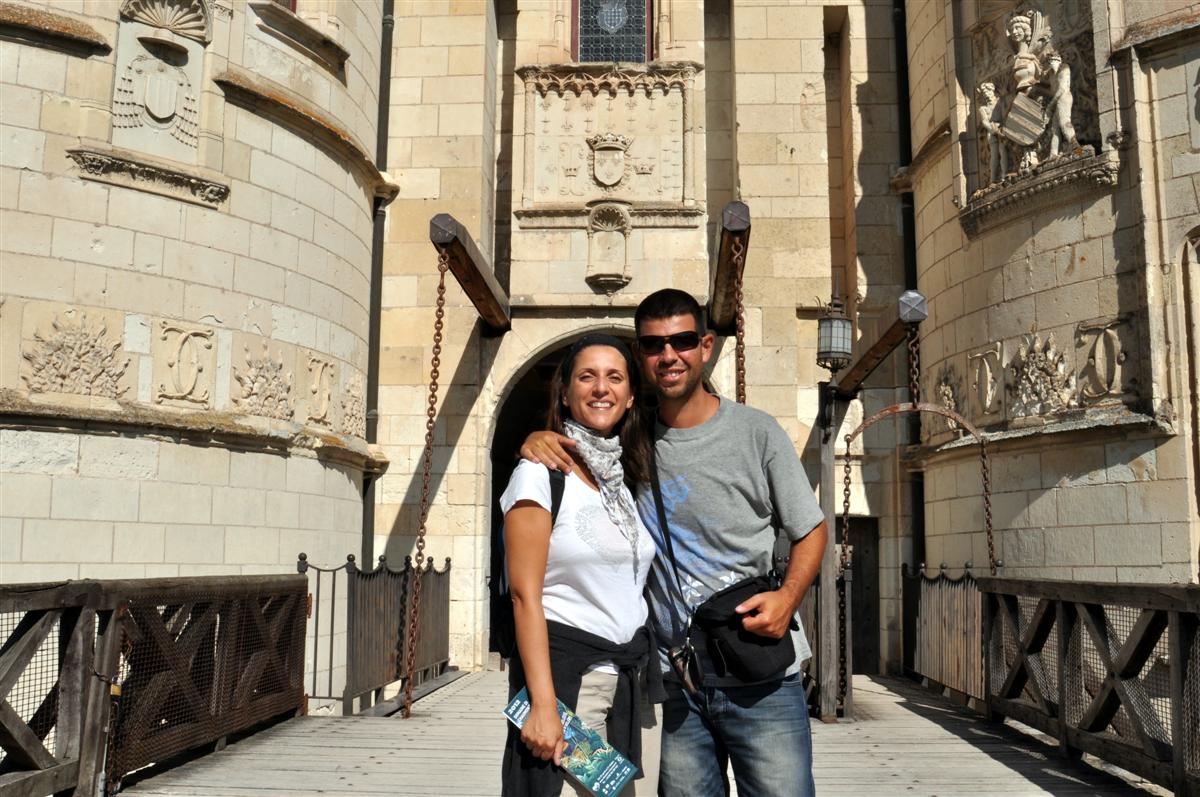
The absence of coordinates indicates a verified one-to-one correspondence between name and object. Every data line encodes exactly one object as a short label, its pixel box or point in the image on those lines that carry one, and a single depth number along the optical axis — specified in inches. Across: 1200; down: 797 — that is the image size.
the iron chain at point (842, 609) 303.3
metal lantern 312.3
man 105.7
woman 97.2
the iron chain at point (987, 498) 340.0
